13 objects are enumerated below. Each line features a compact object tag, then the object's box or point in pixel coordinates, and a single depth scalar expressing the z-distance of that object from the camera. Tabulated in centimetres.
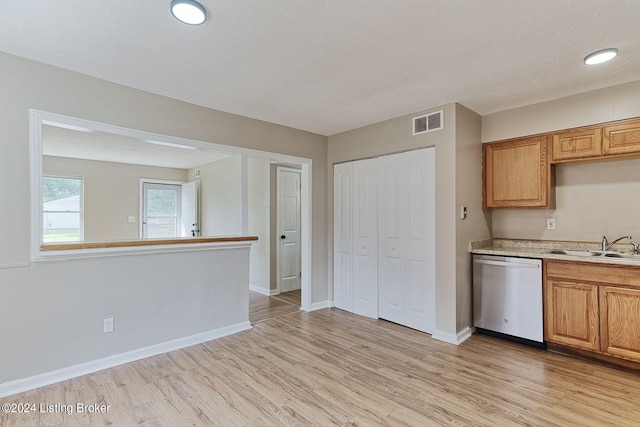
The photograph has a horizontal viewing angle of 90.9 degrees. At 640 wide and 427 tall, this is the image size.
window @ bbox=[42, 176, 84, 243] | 570
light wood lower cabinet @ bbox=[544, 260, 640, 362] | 256
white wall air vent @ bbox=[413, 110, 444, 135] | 335
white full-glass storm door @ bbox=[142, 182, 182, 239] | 679
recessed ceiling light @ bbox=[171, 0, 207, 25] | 171
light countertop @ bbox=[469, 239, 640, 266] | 270
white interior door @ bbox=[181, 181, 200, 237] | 655
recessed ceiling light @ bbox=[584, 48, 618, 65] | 225
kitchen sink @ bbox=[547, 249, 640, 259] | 279
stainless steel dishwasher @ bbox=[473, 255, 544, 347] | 304
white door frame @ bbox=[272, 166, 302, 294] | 535
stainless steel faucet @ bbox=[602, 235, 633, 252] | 297
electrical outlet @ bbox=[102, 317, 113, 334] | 273
